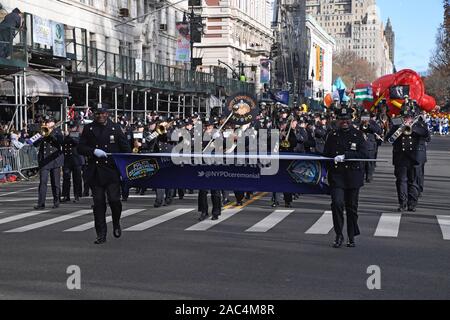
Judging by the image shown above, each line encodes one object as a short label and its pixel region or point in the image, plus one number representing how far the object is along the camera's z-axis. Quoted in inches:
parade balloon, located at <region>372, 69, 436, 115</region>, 1756.9
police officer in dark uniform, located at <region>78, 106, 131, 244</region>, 477.7
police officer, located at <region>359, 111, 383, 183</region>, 847.1
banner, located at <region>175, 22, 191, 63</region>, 1836.9
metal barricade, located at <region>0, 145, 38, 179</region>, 997.8
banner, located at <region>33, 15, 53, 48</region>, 1203.8
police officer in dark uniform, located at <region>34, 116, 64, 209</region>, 690.8
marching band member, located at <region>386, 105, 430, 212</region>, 639.1
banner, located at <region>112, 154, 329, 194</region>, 509.4
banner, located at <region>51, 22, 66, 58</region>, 1265.1
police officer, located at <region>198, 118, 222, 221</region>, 594.5
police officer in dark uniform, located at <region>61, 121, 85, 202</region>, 735.1
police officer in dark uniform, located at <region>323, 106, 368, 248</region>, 462.0
